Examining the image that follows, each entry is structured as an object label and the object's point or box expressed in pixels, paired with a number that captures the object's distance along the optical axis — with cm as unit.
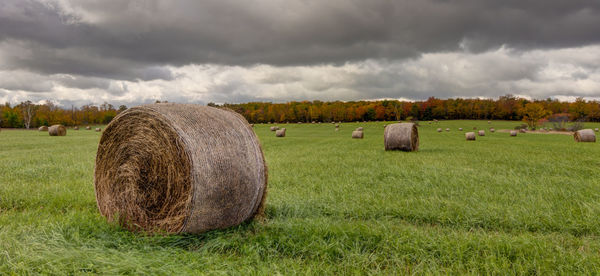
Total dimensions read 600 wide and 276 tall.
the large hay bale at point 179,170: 446
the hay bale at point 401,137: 1550
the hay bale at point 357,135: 2919
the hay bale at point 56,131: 3431
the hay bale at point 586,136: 2480
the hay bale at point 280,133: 3241
